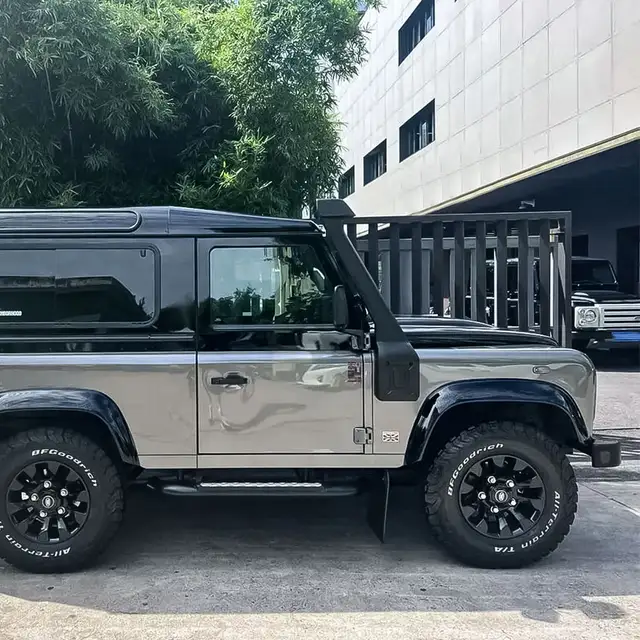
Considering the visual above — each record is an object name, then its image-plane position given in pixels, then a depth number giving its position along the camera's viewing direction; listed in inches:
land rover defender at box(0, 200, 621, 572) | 161.9
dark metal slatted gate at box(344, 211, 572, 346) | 229.1
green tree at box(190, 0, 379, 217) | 296.2
